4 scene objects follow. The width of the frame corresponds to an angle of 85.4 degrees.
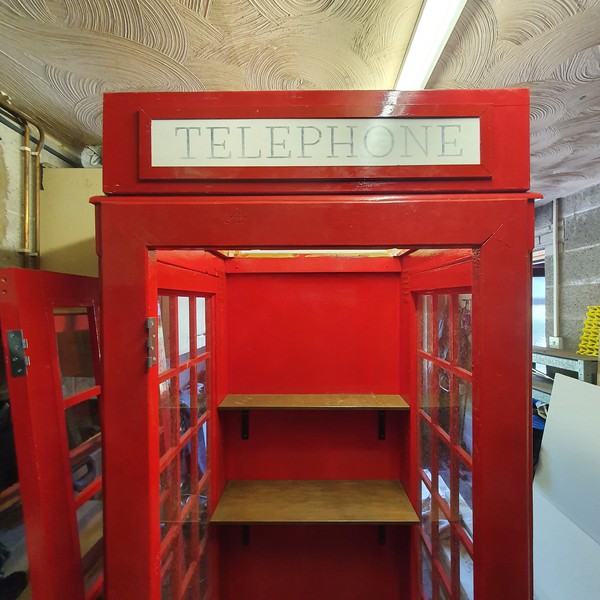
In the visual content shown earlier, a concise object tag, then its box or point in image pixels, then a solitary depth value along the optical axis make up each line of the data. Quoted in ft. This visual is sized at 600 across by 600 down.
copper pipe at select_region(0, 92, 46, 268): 4.81
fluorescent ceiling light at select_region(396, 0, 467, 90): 3.25
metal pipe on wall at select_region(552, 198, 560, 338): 10.61
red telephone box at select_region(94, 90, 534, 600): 2.68
